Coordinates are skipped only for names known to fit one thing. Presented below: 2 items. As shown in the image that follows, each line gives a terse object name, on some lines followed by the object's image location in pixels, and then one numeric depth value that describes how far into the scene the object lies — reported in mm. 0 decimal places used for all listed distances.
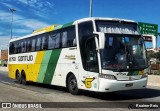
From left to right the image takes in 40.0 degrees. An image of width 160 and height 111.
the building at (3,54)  75305
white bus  8553
